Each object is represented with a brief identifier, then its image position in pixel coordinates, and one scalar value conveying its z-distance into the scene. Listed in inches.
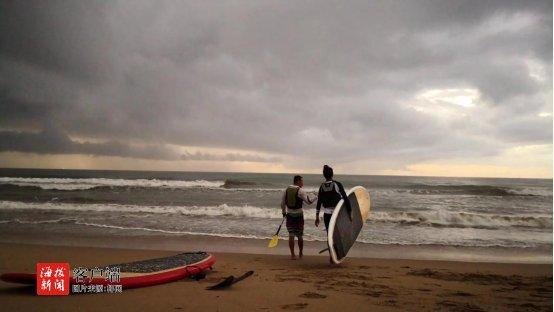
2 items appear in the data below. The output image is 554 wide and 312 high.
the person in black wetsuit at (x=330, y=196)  267.0
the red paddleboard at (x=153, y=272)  173.0
